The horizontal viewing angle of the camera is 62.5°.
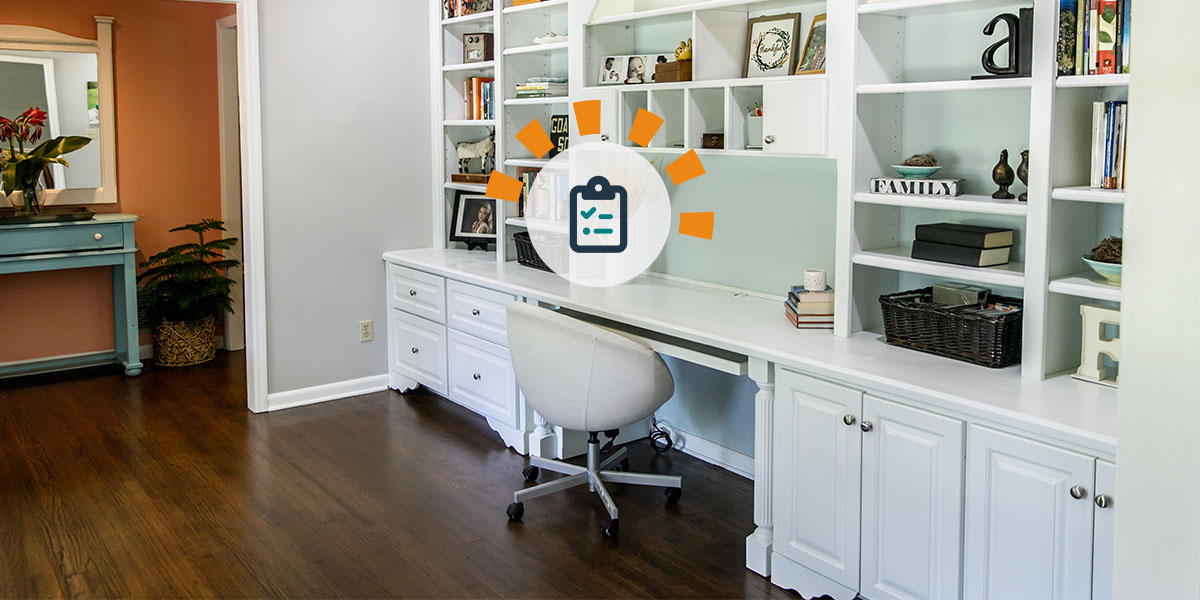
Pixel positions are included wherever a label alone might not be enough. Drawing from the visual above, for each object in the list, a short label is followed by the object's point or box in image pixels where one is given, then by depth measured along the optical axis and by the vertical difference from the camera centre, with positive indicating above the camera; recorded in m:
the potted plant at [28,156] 5.16 +0.26
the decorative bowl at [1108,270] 2.42 -0.16
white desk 2.28 -0.44
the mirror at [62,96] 5.30 +0.60
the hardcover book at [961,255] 2.71 -0.14
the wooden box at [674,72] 3.59 +0.49
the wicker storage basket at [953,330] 2.65 -0.34
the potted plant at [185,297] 5.67 -0.52
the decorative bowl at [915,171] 2.89 +0.10
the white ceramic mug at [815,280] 3.20 -0.24
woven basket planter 5.72 -0.80
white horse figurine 4.96 +0.28
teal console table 5.05 -0.27
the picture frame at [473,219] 5.00 -0.07
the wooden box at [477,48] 4.85 +0.78
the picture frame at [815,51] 3.22 +0.51
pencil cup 3.37 +0.25
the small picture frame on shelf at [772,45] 3.35 +0.56
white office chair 3.23 -0.56
